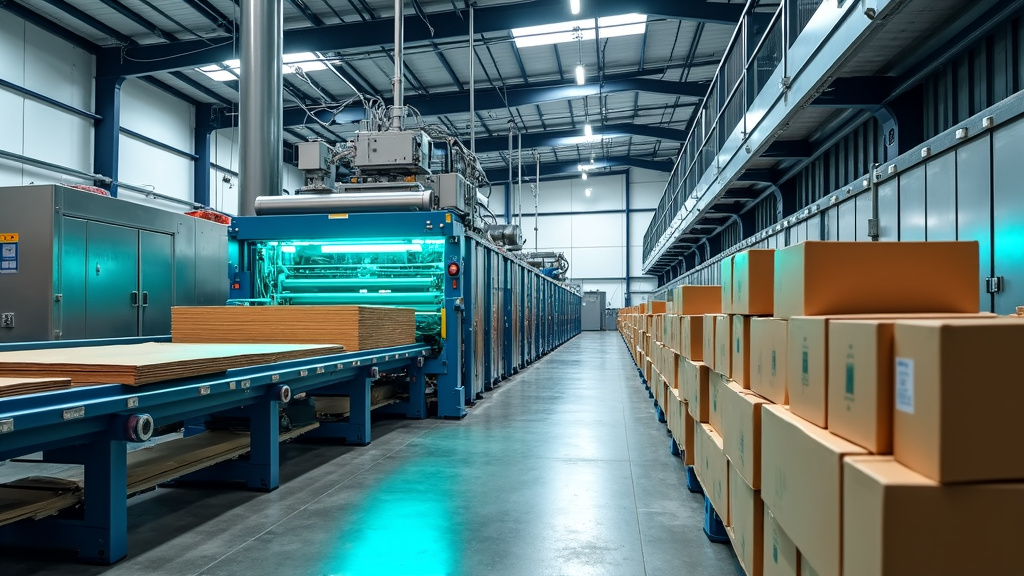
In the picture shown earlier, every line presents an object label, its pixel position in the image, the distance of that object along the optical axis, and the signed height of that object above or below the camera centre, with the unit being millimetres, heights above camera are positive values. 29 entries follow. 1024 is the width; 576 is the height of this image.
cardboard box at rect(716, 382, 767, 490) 2338 -571
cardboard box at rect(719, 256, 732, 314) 3137 +69
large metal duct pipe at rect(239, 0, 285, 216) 7359 +2420
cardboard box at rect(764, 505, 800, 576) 1966 -876
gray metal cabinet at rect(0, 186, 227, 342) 5758 +298
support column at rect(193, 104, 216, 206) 17125 +4057
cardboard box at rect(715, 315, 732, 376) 3107 -256
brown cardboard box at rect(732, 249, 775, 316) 2740 +70
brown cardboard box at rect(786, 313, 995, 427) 1855 -228
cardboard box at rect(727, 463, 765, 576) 2359 -942
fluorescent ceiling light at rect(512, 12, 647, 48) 14375 +6455
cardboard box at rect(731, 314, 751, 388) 2812 -262
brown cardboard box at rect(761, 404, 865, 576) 1547 -548
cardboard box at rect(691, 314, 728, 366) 3543 -251
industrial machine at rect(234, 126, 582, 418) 6730 +571
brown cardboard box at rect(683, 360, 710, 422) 3719 -598
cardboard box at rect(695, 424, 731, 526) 2934 -923
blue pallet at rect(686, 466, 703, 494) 4167 -1297
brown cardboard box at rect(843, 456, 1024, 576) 1252 -481
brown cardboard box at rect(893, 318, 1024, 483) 1251 -213
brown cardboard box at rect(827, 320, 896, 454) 1486 -224
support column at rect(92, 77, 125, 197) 13469 +3670
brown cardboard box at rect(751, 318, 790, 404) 2299 -246
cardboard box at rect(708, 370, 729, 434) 3148 -573
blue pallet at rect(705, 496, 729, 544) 3227 -1253
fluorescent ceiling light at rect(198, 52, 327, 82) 14328 +5621
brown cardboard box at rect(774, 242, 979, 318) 2059 +71
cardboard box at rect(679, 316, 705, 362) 4169 -287
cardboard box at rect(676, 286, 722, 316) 4848 -24
